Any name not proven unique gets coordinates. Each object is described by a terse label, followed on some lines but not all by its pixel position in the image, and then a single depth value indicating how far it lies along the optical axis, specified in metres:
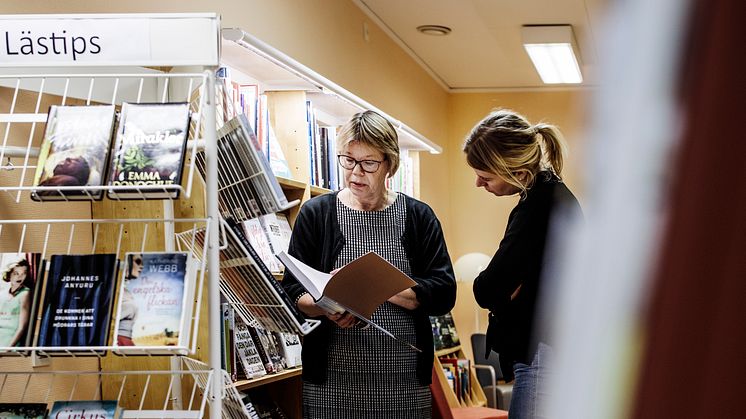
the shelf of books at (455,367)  5.44
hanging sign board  1.56
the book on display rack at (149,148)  1.41
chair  5.89
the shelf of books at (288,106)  2.75
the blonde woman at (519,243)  2.00
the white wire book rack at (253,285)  1.68
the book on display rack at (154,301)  1.41
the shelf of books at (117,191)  1.42
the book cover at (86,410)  1.50
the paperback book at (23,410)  1.54
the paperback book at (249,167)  1.71
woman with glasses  2.22
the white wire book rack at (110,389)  1.99
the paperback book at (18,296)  1.47
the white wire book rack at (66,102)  1.43
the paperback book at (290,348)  2.93
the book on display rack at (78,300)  1.44
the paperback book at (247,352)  2.63
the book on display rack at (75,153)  1.44
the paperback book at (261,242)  2.86
